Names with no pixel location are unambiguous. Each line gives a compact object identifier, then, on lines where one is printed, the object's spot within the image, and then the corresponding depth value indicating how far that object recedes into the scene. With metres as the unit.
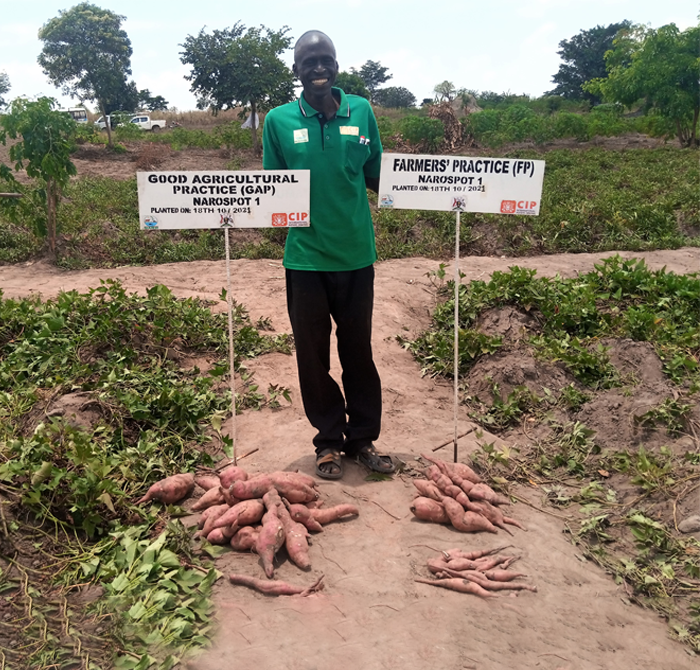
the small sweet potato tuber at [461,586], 2.65
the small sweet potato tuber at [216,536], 2.90
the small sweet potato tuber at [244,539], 2.85
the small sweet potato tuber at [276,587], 2.60
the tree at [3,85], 41.16
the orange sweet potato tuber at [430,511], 3.15
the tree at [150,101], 39.69
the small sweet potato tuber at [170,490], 3.23
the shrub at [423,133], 17.06
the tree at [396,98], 51.30
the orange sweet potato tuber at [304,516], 3.00
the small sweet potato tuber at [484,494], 3.27
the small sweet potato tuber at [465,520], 3.10
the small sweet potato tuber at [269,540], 2.73
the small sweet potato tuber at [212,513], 3.01
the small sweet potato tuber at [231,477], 3.13
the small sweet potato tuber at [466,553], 2.88
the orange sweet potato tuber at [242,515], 2.90
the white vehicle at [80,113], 29.47
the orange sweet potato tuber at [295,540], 2.77
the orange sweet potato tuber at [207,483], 3.35
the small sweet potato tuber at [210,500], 3.16
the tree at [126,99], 36.63
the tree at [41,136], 7.84
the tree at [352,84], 33.84
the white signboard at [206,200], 3.40
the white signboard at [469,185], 3.52
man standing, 3.20
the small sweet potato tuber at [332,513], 3.10
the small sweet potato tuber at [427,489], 3.24
